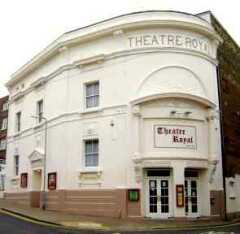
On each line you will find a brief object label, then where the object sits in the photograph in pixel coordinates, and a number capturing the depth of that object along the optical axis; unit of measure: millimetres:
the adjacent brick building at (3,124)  32377
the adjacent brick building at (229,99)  18654
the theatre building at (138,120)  15663
